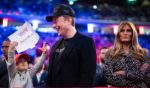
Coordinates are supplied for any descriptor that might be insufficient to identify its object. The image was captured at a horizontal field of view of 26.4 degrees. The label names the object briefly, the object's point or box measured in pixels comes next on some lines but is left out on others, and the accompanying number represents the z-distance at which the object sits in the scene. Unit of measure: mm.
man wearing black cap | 2631
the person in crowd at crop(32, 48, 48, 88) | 4641
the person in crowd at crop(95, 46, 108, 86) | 3380
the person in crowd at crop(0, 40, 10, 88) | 3171
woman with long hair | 2971
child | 2637
